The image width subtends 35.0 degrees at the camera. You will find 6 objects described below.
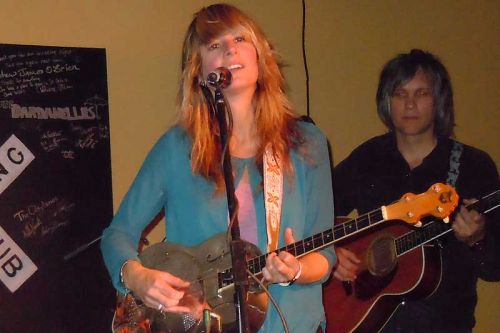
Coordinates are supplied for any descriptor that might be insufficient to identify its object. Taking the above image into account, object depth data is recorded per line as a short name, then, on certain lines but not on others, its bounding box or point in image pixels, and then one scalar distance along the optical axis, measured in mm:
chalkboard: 3547
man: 3363
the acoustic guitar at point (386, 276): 3373
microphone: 2176
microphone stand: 2092
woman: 2430
